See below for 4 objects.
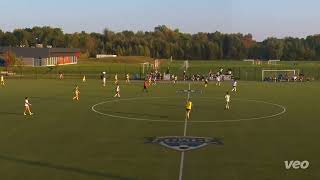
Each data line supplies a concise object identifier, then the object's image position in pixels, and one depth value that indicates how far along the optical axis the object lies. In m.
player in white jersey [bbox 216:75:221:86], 65.14
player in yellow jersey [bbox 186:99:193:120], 31.12
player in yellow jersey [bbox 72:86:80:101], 43.91
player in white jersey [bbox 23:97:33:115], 34.25
